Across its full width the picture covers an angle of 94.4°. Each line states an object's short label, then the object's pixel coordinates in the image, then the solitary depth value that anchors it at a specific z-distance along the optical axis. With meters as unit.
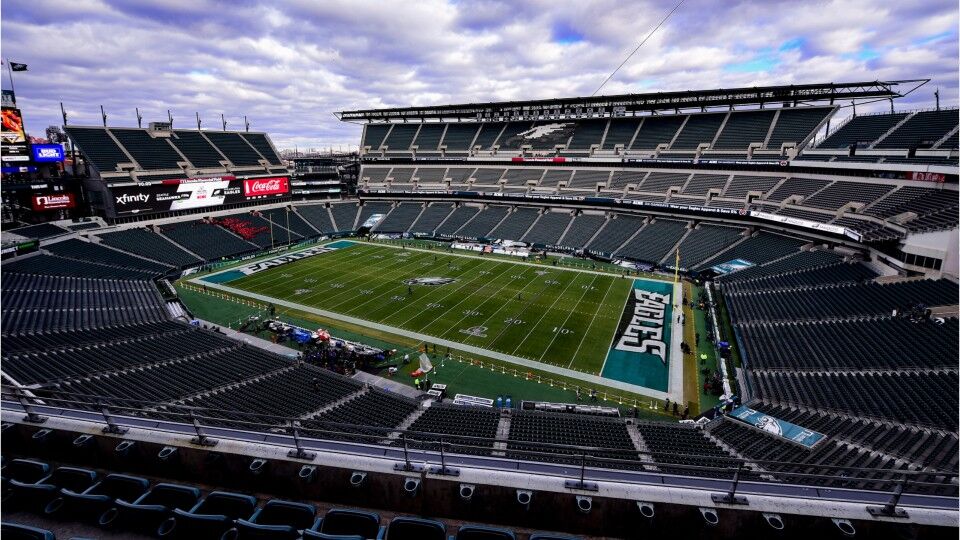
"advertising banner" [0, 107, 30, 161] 42.34
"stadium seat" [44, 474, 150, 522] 6.54
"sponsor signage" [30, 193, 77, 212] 47.50
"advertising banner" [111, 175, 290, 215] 55.16
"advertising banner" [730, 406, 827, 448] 19.02
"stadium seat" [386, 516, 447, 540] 6.30
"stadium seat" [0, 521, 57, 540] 5.61
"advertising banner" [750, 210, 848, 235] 40.12
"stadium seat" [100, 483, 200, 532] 6.34
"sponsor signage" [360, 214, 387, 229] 73.69
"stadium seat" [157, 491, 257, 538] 6.14
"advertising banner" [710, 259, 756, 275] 45.79
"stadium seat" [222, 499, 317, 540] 6.68
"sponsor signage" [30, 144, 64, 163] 45.75
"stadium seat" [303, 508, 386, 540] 6.50
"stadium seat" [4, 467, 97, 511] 6.68
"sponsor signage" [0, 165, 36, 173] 43.11
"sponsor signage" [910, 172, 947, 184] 36.88
